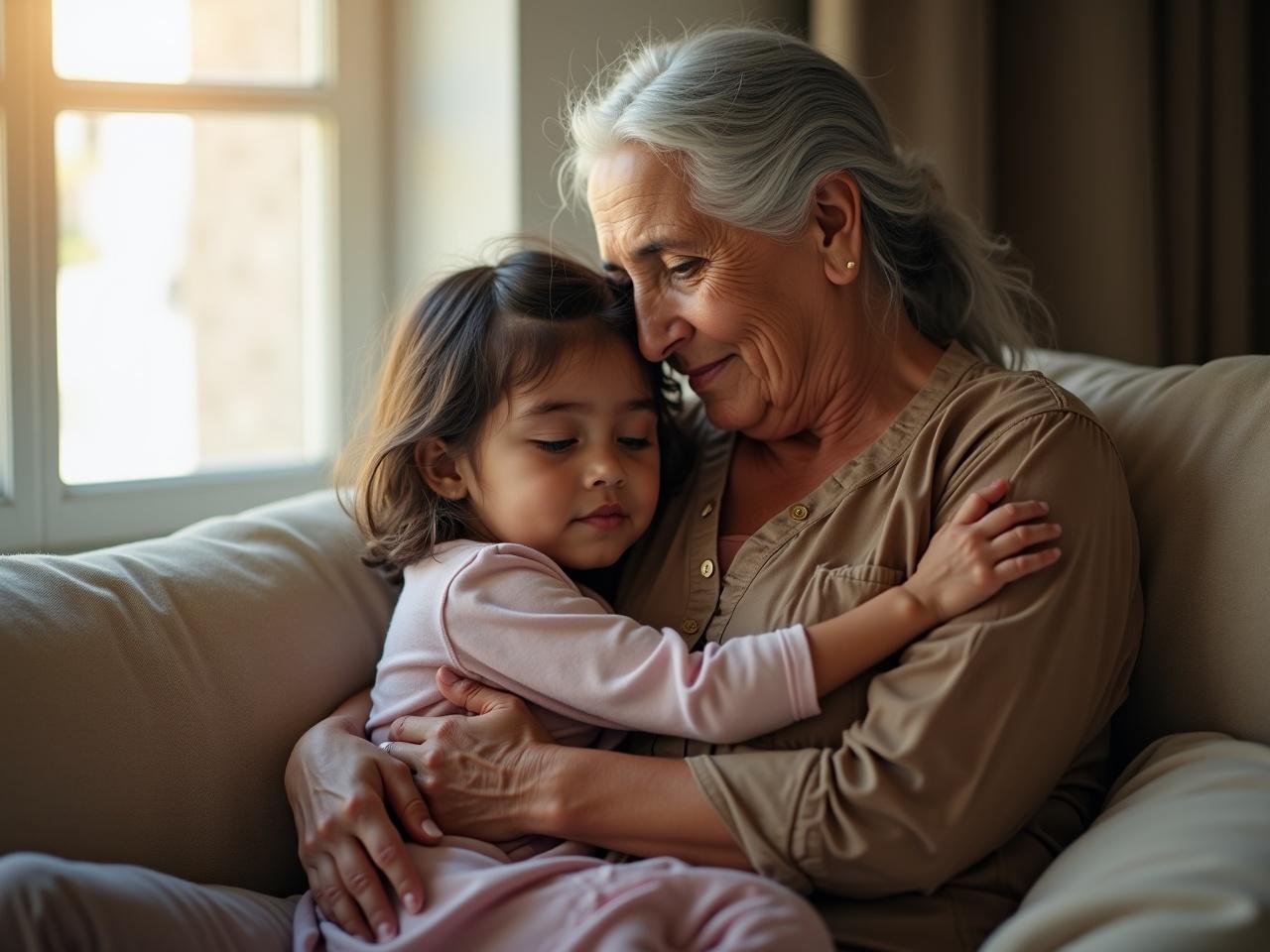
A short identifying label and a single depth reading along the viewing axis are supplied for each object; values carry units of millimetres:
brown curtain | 2482
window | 2299
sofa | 1438
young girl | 1382
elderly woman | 1395
